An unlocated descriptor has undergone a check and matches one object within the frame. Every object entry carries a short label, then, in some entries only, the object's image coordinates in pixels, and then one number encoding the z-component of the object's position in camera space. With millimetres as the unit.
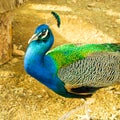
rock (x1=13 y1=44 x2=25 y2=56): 3699
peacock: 2506
